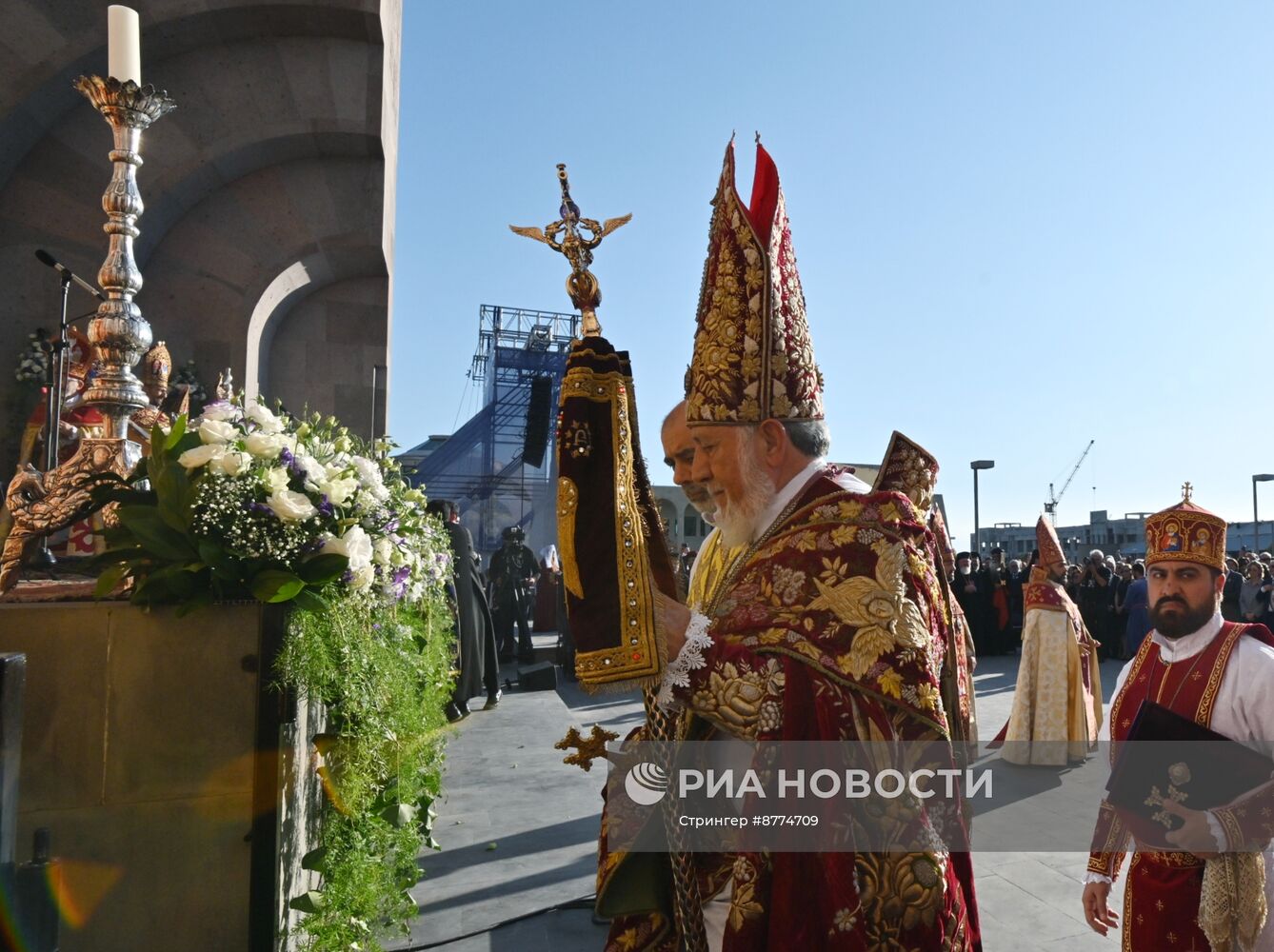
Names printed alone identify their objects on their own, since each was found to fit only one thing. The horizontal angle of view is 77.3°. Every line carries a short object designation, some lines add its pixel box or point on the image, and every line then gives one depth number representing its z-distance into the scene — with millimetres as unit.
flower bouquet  2561
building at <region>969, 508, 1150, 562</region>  65062
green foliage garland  2781
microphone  4406
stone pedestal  2391
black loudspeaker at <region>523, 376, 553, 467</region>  14969
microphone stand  3779
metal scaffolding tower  25969
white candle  2906
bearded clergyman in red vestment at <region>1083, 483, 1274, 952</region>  2666
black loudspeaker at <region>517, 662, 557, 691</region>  11438
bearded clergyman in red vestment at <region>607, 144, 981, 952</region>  1750
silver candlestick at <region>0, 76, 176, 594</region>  2807
